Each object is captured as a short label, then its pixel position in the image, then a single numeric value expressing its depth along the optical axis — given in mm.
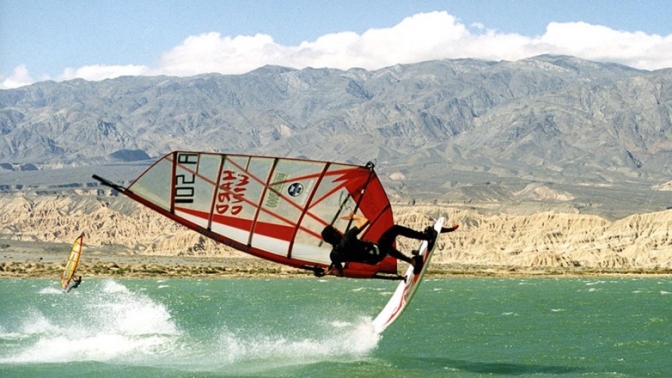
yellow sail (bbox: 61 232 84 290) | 36969
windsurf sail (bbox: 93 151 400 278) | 18219
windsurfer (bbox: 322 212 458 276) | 17297
